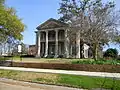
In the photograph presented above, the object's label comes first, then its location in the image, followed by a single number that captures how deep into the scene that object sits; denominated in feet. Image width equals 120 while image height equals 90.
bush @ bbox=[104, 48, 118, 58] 187.54
